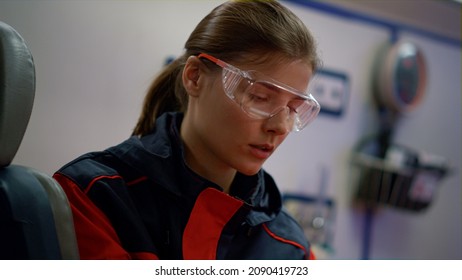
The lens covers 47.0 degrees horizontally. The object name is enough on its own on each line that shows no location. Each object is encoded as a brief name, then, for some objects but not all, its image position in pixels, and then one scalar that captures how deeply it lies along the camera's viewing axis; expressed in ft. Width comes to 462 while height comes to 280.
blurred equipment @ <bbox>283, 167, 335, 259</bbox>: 7.42
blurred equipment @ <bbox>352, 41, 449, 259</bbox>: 8.01
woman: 3.72
